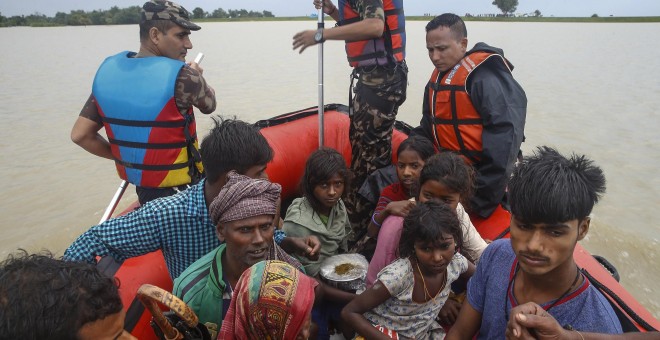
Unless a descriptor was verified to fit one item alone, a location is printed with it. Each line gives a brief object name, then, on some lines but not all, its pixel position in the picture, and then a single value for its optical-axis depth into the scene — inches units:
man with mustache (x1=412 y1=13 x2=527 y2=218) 96.6
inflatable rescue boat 72.1
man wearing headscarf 60.2
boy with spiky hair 49.0
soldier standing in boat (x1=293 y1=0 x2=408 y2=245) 111.9
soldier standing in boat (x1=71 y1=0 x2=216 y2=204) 92.7
